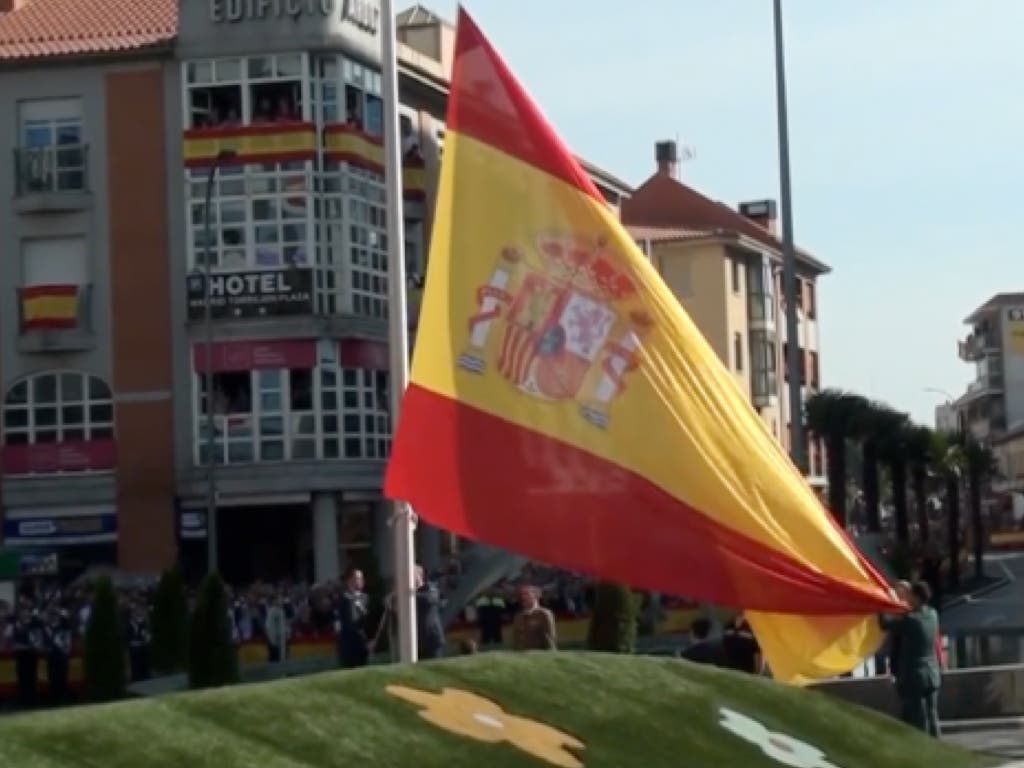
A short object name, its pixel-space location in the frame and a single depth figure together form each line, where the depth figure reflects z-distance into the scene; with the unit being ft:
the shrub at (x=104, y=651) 111.96
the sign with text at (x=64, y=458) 185.57
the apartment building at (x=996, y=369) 586.04
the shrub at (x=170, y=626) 126.21
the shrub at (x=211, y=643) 108.17
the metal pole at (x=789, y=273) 123.34
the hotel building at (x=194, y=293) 183.32
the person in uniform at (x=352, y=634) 80.38
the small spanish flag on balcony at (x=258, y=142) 183.83
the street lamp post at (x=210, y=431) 161.68
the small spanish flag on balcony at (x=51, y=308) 186.50
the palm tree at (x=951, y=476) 239.30
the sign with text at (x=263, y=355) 183.01
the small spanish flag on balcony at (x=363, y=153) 185.78
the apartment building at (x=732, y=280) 296.71
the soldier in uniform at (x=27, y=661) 120.57
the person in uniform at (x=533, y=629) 72.84
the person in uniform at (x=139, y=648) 125.18
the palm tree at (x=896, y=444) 219.41
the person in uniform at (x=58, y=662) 120.06
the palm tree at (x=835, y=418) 209.97
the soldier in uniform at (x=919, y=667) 63.26
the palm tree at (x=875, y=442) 214.90
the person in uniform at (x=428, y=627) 73.46
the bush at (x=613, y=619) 106.52
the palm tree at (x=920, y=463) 227.40
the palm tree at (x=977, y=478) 275.00
